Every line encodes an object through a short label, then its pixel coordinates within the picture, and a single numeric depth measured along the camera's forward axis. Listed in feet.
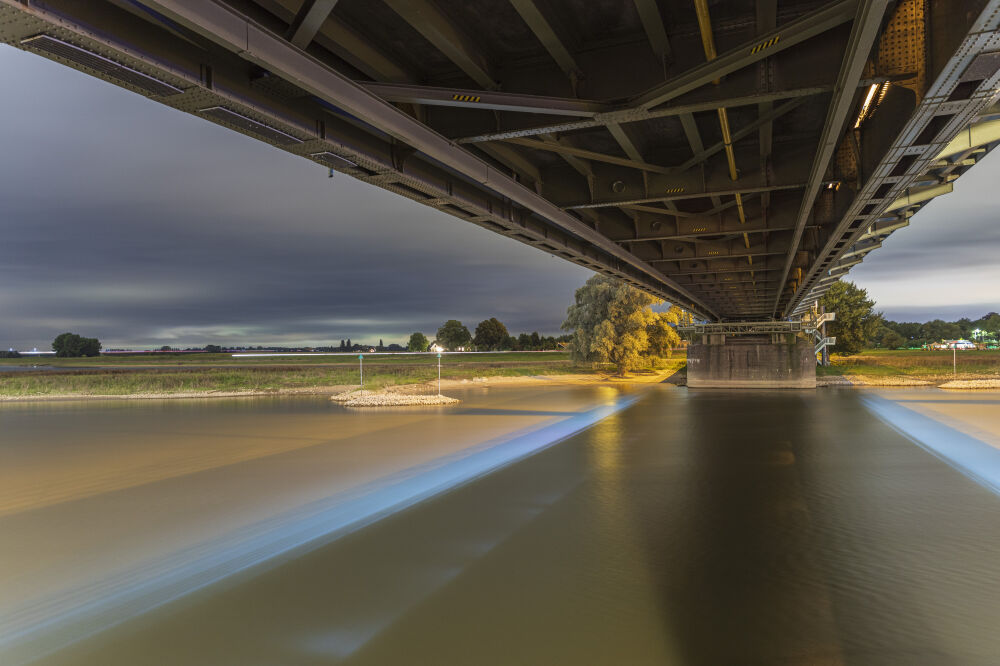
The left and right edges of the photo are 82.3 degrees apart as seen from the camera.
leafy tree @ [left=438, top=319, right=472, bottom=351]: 576.20
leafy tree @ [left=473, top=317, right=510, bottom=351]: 561.43
